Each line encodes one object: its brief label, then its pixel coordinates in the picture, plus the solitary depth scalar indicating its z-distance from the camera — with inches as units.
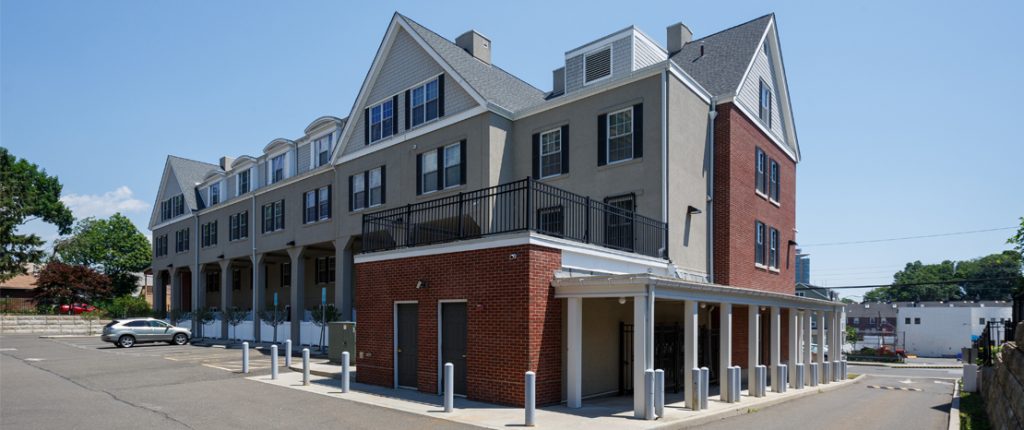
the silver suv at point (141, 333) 1251.8
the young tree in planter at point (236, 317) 1444.4
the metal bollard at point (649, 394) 470.3
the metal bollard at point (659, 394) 479.5
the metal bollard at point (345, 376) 605.4
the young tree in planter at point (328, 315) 1093.8
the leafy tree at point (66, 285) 2207.2
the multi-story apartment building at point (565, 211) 538.6
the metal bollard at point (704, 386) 524.5
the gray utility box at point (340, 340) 816.9
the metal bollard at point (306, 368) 663.1
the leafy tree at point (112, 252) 2679.6
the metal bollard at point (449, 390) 493.7
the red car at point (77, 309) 2207.2
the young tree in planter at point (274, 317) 1263.5
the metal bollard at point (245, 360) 780.6
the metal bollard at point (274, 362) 713.0
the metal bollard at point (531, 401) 445.7
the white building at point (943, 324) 2765.7
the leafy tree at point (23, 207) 2245.3
